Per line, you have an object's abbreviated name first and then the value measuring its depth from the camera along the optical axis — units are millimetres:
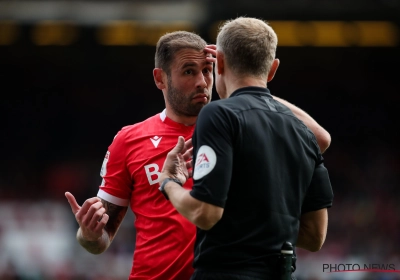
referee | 5355
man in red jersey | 7090
